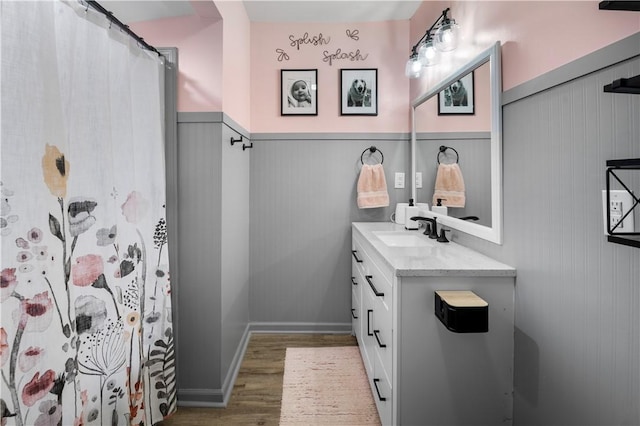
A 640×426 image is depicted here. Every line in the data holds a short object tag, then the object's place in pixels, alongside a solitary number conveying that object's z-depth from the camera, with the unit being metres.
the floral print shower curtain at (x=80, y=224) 0.89
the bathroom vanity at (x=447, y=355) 1.27
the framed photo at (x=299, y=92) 2.61
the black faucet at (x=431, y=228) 1.99
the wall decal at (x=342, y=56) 2.60
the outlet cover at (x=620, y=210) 0.83
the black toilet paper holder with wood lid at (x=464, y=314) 1.11
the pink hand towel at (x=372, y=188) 2.54
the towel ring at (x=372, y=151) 2.61
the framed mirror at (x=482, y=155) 1.42
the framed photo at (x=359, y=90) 2.60
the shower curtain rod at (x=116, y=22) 1.16
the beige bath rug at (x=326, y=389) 1.70
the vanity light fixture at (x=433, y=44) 1.84
